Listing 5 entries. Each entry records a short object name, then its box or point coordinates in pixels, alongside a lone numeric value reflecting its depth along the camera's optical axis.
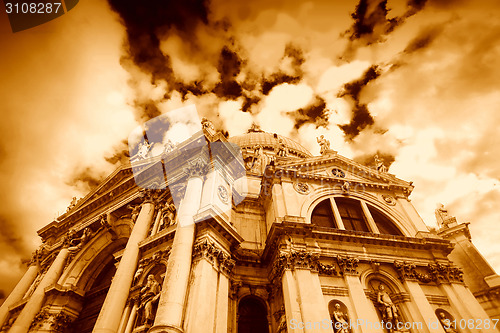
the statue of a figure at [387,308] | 12.50
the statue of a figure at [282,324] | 11.76
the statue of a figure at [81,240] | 19.31
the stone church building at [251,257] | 11.97
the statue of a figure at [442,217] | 21.31
